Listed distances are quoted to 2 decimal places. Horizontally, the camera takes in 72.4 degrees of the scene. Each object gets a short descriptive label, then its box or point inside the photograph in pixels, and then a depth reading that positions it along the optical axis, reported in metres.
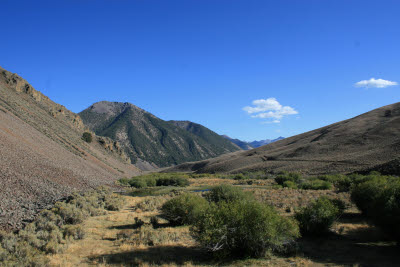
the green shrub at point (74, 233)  14.68
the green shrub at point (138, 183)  50.85
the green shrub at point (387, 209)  12.80
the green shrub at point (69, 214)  18.11
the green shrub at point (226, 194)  21.77
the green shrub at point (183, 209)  17.73
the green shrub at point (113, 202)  25.14
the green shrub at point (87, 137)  79.66
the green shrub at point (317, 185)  37.19
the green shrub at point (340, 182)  34.90
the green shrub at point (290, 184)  40.79
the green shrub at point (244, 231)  11.73
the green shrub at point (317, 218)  15.47
